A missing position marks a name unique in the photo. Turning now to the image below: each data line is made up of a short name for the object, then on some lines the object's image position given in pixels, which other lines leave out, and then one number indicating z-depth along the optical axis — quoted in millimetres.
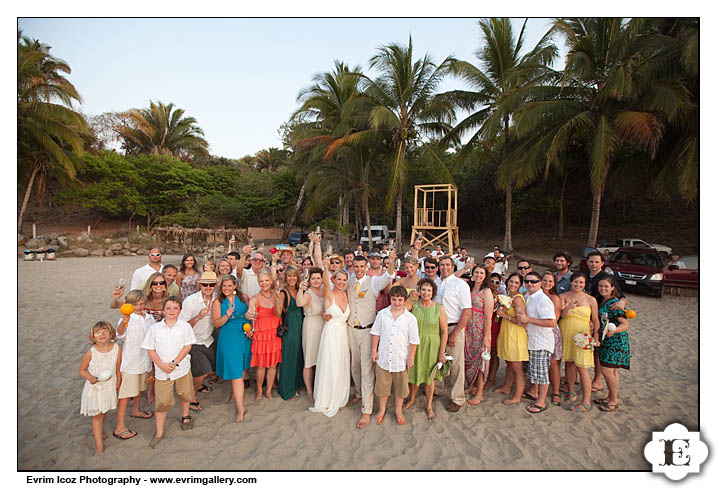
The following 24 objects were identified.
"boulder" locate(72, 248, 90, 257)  19672
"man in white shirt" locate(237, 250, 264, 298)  5055
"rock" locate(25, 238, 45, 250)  19067
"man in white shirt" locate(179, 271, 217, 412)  3893
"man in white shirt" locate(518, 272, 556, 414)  3939
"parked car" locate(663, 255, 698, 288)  10519
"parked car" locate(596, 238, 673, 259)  16788
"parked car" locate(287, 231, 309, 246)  24578
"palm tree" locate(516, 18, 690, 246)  10516
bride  4051
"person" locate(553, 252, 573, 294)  4840
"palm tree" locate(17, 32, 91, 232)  16078
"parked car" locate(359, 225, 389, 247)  24691
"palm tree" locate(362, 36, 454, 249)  16234
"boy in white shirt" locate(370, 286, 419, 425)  3715
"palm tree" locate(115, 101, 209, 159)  34094
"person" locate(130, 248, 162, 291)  4633
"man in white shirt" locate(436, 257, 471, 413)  3986
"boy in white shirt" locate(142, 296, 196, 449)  3363
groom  4020
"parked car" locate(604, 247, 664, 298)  10312
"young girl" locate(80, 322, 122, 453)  3203
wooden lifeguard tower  16359
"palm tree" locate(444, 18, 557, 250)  13594
